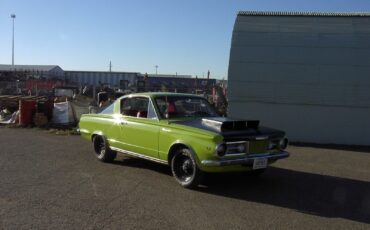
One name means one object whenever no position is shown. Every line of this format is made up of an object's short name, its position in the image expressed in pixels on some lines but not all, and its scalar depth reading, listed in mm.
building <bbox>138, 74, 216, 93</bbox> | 60325
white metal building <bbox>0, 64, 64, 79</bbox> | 67019
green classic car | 7312
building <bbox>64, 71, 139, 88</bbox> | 60625
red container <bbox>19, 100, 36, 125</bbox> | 18031
